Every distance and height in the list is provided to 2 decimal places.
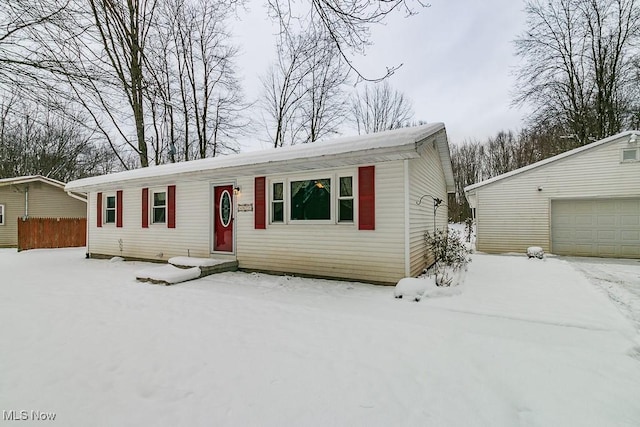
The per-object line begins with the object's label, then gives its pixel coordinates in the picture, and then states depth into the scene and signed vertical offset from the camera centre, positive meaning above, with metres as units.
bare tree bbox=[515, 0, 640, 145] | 13.78 +7.90
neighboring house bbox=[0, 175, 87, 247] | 14.33 +0.86
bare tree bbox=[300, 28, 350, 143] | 17.21 +6.92
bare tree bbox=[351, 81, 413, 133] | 22.11 +8.38
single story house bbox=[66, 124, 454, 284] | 5.61 +0.24
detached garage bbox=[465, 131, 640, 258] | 9.30 +0.40
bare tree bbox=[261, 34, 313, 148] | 17.81 +7.33
